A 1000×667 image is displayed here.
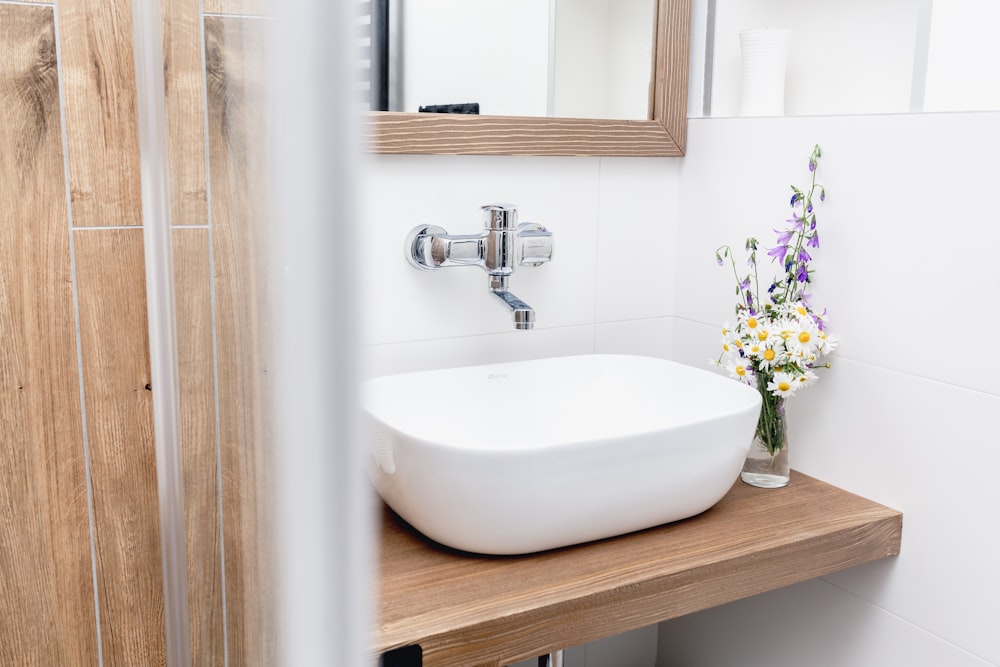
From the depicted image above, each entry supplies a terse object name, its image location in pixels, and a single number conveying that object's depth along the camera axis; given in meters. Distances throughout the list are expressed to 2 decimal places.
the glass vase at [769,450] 1.26
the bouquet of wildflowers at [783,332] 1.22
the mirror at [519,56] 1.25
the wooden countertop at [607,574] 0.92
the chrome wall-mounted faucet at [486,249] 1.28
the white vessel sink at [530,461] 0.96
